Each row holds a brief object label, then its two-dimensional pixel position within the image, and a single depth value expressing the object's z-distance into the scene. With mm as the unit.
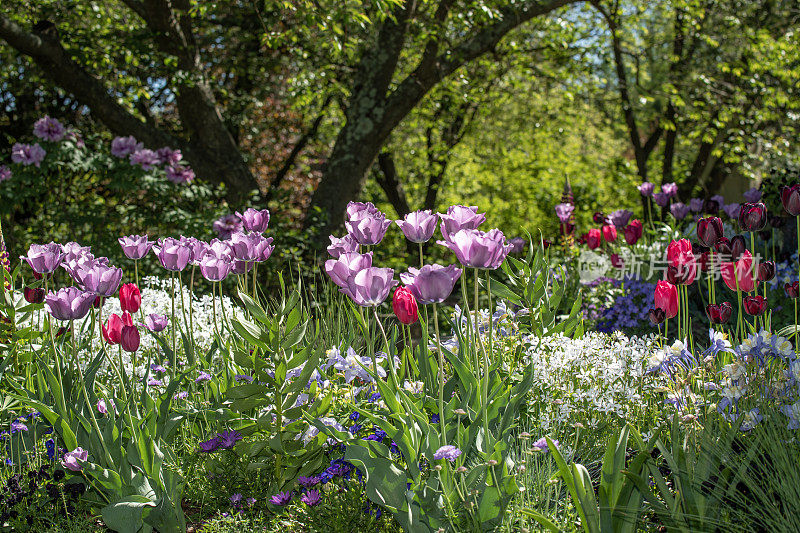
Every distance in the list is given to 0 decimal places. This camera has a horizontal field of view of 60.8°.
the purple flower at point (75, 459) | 2182
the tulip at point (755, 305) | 2482
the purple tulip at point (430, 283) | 1800
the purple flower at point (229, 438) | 2340
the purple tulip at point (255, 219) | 2738
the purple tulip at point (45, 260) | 2471
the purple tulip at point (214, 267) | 2455
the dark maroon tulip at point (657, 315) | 2564
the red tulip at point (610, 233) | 4668
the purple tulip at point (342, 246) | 2252
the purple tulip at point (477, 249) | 1800
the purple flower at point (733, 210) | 4773
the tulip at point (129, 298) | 2553
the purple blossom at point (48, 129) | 6363
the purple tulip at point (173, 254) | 2461
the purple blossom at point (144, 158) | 6465
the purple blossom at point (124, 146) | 6512
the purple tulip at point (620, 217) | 4898
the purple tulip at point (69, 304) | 2111
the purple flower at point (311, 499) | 2123
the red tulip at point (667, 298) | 2426
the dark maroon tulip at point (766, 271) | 2543
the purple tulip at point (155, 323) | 2611
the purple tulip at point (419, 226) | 2139
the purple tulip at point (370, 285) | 1852
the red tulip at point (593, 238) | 4680
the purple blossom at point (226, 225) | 5621
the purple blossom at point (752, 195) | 4923
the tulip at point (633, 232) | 4332
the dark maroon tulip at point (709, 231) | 2584
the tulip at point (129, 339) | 2271
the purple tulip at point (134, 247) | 2611
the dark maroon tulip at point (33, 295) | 2688
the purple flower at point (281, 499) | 2213
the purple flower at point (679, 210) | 4902
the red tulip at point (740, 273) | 2471
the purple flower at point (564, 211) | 5141
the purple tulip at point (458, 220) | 2031
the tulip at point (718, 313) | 2469
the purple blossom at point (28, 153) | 6273
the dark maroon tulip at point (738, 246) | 2568
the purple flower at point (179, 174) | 6586
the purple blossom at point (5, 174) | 6242
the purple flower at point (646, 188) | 5492
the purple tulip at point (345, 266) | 1911
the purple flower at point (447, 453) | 1869
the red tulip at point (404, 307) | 1995
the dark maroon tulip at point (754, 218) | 2623
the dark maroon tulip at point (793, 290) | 2541
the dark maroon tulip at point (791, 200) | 2484
